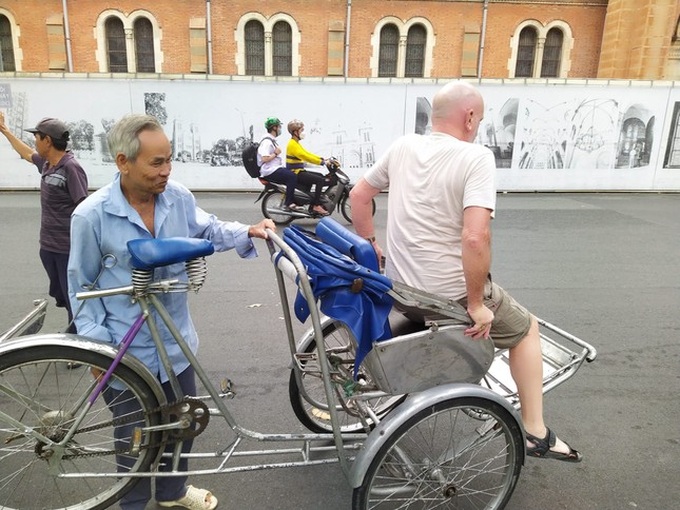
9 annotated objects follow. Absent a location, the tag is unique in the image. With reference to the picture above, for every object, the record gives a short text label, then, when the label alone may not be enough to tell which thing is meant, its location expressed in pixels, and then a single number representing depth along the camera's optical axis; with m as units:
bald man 2.06
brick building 22.06
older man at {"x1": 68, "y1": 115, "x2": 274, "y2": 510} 1.95
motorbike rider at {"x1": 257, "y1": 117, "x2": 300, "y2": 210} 8.87
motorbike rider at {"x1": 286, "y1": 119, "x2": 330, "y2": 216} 9.03
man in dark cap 3.52
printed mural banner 12.30
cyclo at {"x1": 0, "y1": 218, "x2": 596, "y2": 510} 1.94
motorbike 9.33
